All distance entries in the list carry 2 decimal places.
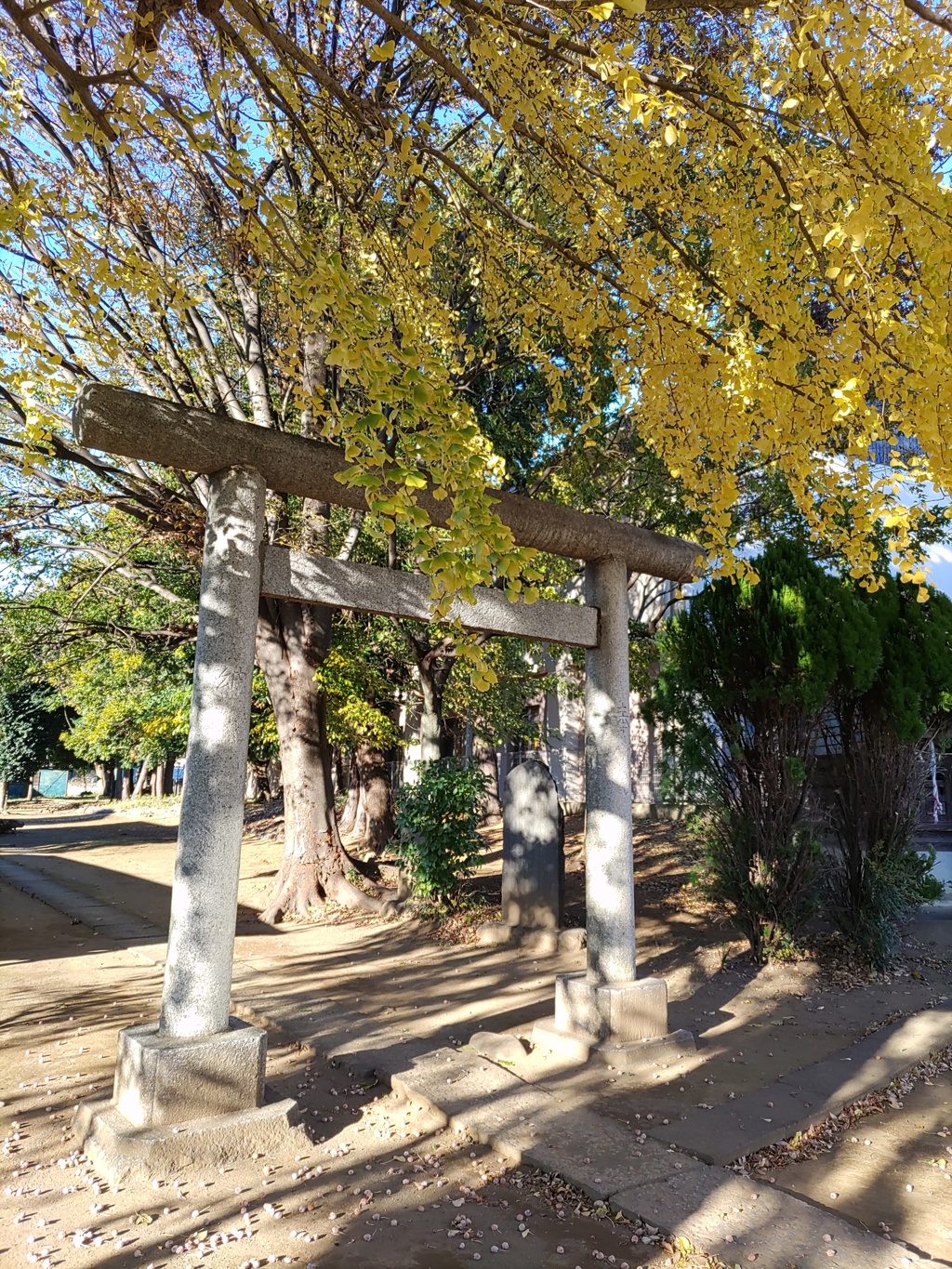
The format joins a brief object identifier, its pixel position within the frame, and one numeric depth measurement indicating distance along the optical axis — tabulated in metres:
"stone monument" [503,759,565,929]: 9.27
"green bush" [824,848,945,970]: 8.05
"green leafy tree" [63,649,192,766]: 15.37
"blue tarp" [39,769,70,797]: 53.97
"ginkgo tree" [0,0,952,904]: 3.28
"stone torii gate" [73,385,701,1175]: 3.94
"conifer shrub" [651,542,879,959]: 7.89
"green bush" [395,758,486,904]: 10.23
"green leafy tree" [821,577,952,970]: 8.34
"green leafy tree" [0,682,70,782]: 33.88
